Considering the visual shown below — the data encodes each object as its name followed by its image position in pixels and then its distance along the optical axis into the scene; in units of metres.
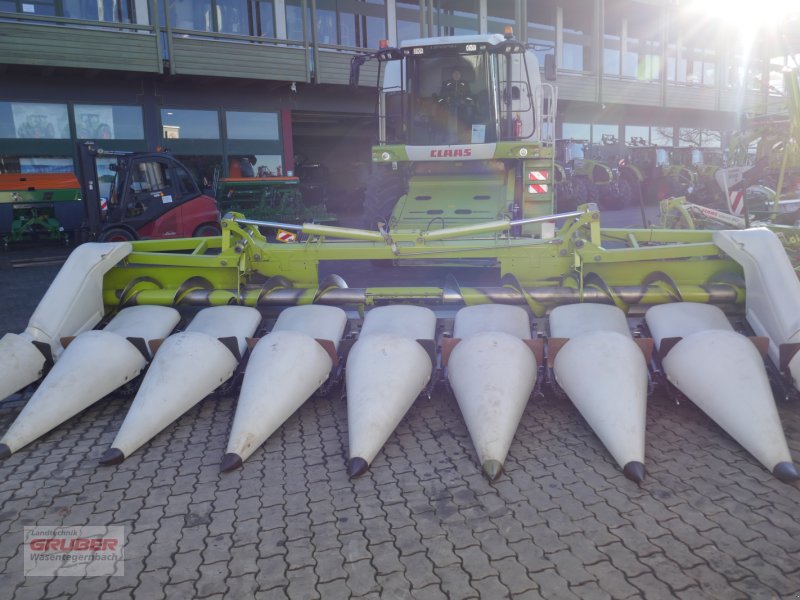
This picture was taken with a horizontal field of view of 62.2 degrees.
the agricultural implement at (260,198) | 15.11
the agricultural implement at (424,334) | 3.47
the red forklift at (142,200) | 10.97
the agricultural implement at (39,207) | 13.26
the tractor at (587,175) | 17.36
